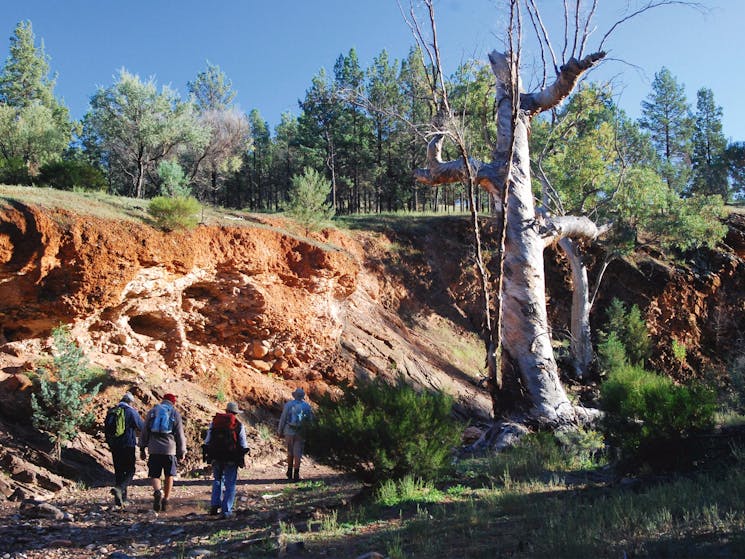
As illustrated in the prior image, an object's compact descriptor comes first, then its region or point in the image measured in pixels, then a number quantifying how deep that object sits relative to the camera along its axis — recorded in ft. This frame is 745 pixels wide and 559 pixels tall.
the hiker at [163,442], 26.32
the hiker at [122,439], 27.22
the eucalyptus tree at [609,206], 69.00
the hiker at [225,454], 24.41
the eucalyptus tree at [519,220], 33.37
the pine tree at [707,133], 138.89
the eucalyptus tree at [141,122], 91.04
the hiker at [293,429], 34.32
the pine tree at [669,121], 140.77
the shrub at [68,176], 65.77
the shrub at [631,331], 72.67
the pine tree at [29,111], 96.17
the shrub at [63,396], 30.55
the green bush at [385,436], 22.68
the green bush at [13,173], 68.23
